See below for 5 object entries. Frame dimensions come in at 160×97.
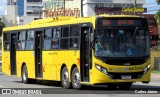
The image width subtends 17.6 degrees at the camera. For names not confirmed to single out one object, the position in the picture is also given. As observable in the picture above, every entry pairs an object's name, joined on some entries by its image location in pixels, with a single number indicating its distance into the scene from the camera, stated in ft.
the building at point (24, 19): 568.41
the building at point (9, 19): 603.67
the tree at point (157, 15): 119.22
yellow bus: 65.36
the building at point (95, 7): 333.62
